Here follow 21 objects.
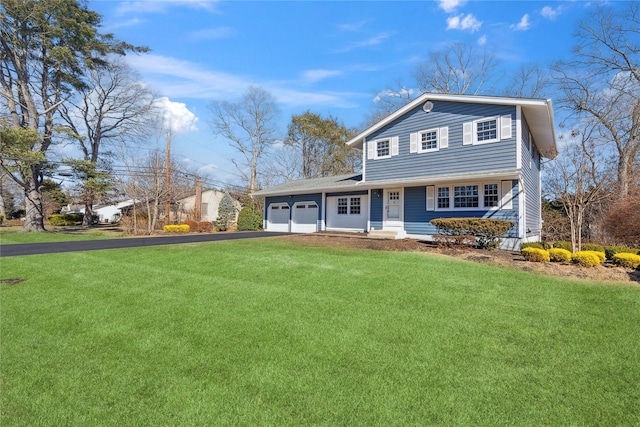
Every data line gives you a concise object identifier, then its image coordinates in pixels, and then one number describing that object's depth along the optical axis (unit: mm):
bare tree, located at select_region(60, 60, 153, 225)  29703
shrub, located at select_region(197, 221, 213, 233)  23788
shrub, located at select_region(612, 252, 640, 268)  7871
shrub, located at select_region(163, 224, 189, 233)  22188
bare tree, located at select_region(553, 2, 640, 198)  18906
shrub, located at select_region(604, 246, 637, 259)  9883
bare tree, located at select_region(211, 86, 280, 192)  35750
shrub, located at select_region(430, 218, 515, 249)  10883
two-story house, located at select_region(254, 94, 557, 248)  12109
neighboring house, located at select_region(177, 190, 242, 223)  39469
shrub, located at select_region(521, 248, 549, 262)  8555
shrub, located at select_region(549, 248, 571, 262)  8453
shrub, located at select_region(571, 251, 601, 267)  7941
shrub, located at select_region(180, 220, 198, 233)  23566
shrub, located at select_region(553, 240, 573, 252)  10922
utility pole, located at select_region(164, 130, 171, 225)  23934
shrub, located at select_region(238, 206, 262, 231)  23883
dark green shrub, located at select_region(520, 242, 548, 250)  10465
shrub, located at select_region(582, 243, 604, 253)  10445
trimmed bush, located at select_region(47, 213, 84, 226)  32156
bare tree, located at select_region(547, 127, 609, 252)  9906
